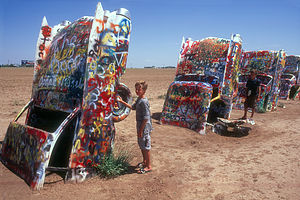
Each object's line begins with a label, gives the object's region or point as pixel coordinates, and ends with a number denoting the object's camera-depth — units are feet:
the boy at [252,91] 28.17
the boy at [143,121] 13.03
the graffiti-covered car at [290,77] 55.31
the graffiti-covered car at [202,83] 24.35
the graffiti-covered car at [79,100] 12.37
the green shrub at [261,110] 36.95
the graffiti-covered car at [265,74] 38.09
